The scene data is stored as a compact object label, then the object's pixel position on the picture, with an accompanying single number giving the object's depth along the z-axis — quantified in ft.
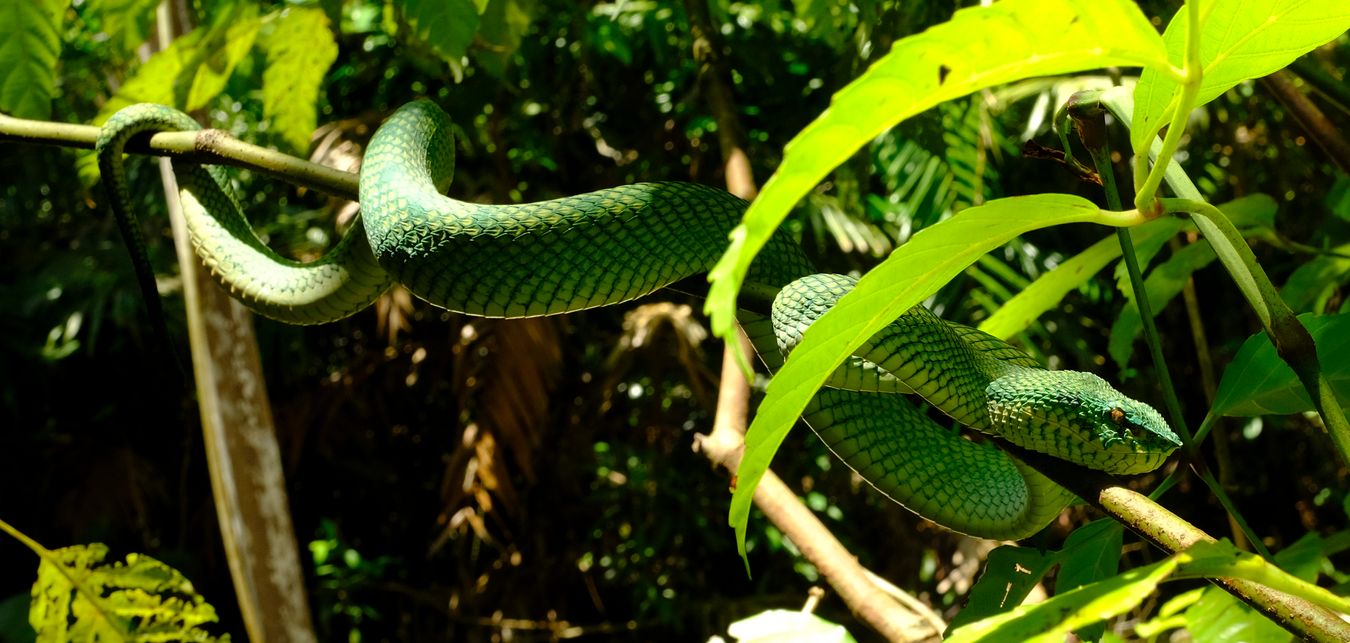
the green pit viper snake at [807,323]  2.16
